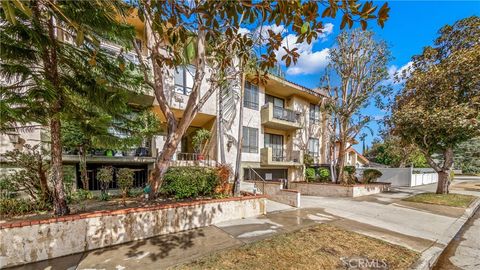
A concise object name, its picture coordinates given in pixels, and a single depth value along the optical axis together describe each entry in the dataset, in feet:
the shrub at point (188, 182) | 28.07
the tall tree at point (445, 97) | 36.32
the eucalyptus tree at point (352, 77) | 49.14
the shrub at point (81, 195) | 24.53
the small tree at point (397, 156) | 77.00
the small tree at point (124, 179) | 28.94
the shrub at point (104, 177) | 28.38
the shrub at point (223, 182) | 31.19
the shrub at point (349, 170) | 57.82
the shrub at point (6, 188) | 21.31
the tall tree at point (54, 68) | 14.02
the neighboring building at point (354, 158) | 109.50
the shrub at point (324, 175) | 58.03
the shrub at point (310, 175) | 59.62
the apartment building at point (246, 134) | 35.04
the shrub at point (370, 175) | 56.20
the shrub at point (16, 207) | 19.96
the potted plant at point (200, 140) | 43.65
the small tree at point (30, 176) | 20.61
